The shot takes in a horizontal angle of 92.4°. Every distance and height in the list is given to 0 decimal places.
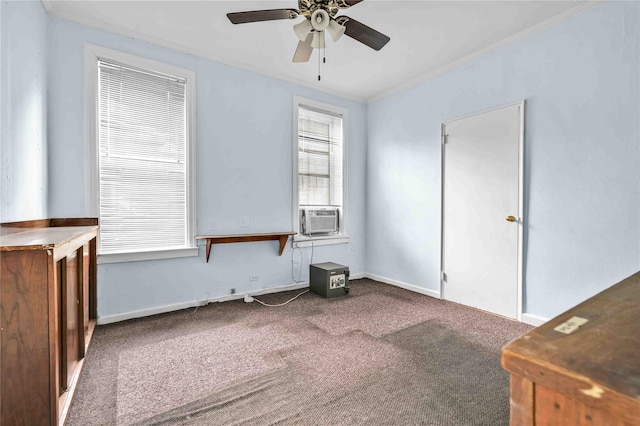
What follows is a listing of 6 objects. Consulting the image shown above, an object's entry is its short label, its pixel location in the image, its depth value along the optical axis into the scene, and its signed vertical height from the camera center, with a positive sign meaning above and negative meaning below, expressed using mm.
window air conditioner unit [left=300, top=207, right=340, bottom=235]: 3986 -144
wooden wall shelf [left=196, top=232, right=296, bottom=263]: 3158 -307
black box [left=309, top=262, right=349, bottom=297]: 3549 -826
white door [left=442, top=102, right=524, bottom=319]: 2873 -1
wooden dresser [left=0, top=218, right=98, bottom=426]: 1062 -429
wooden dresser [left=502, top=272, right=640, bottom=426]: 498 -288
